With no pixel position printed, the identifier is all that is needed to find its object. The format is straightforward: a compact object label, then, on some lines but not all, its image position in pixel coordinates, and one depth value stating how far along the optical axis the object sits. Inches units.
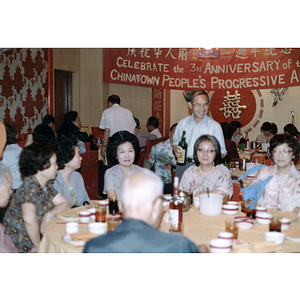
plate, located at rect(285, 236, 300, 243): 66.1
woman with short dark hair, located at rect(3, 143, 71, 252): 81.8
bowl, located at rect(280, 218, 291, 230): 72.3
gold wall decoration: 319.0
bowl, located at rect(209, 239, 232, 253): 60.7
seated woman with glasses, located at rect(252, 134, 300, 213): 97.9
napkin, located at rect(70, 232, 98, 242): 64.9
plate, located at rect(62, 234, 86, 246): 63.8
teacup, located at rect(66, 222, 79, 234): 69.4
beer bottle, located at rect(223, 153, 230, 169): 141.9
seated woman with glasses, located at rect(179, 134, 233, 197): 101.8
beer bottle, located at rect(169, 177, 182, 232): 69.8
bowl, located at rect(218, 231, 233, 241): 62.9
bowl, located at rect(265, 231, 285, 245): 64.7
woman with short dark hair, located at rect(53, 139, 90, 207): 101.8
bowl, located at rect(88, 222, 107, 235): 69.6
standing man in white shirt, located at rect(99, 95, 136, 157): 183.6
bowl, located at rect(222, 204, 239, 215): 83.4
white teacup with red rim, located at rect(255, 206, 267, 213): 78.8
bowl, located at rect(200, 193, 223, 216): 82.0
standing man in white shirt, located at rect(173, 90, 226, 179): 125.6
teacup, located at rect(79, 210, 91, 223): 77.3
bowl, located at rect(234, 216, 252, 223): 77.7
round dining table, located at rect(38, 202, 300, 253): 64.9
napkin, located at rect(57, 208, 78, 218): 81.5
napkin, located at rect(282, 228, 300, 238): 67.4
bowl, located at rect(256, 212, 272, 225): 75.8
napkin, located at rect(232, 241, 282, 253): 61.2
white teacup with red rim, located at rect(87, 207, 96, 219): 80.6
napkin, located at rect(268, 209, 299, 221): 79.4
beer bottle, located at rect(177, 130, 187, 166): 127.7
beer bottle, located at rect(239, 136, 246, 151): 241.6
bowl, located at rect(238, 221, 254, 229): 72.9
